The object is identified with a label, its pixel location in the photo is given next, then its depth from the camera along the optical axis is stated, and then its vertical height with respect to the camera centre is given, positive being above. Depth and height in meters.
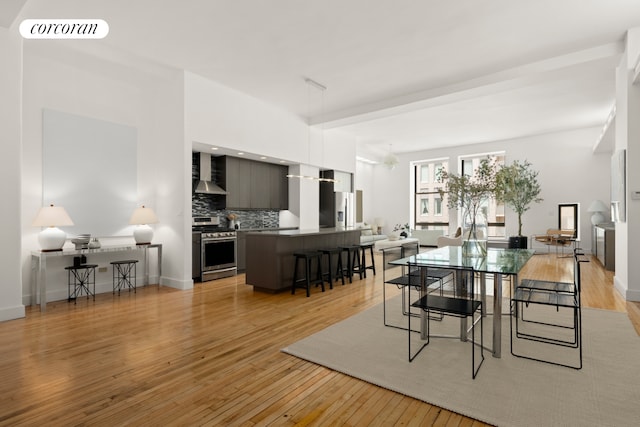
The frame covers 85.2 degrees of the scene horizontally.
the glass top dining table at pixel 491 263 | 2.68 -0.39
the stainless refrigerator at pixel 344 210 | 9.15 +0.18
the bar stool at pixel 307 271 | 5.03 -0.83
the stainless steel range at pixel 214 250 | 6.07 -0.61
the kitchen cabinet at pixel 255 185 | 7.02 +0.70
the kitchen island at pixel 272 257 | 5.13 -0.61
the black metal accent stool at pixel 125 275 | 5.46 -0.92
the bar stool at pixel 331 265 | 5.62 -0.81
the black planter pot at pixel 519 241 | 9.23 -0.69
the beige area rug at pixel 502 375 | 2.05 -1.15
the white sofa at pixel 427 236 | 11.52 -0.66
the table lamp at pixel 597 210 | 8.66 +0.14
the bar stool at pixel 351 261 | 6.05 -0.80
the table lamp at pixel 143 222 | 5.40 -0.07
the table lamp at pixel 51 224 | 4.38 -0.08
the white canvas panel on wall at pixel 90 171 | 4.90 +0.71
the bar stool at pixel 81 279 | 4.85 -0.90
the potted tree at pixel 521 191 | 9.32 +0.69
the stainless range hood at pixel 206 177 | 6.52 +0.76
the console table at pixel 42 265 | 4.33 -0.61
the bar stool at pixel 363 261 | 6.43 -0.85
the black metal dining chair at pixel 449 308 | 2.53 -0.69
